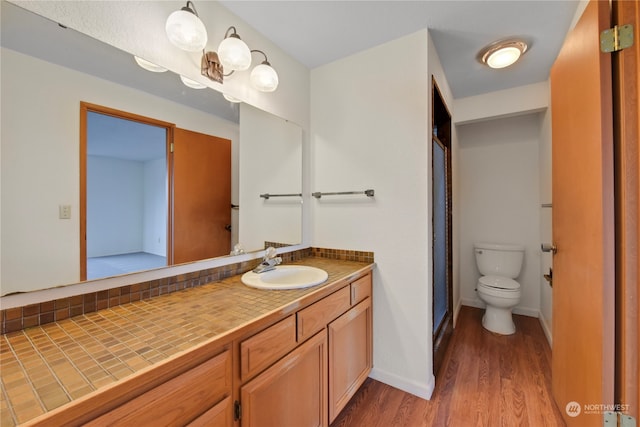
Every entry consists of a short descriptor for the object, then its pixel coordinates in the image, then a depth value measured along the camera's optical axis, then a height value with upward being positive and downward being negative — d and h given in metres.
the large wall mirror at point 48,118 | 0.79 +0.32
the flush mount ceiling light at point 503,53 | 1.68 +1.11
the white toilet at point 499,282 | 2.32 -0.65
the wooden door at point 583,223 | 0.95 -0.04
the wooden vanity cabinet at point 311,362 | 0.88 -0.65
